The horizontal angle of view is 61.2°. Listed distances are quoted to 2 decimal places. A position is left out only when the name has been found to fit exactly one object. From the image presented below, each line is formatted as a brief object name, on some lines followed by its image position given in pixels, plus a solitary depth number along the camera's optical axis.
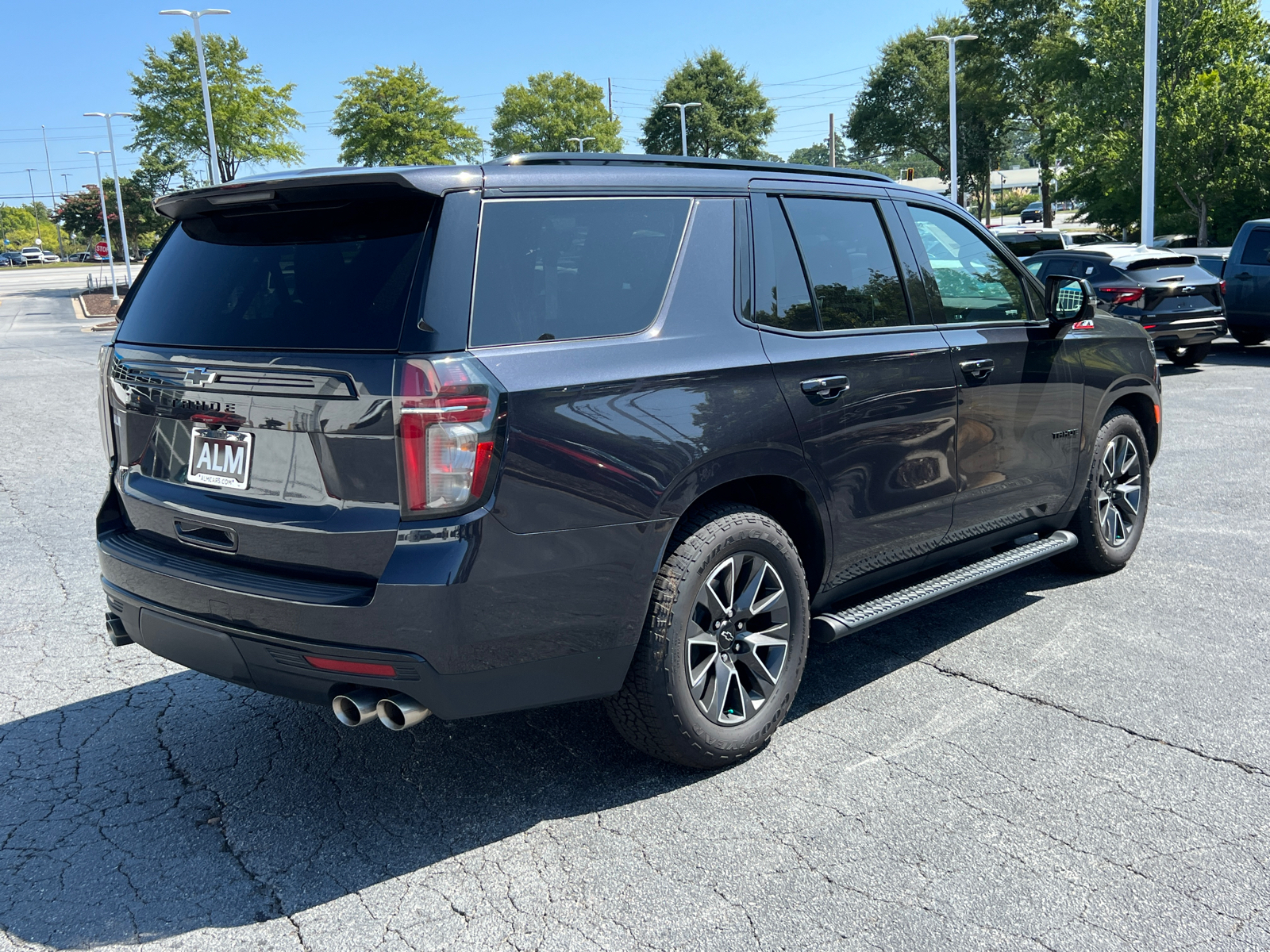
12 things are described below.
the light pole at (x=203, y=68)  37.62
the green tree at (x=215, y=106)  50.97
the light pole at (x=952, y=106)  41.15
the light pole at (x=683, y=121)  61.28
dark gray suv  2.83
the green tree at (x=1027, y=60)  47.97
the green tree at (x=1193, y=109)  30.55
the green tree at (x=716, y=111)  72.38
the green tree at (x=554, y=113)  70.75
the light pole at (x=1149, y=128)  21.38
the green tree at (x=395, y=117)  59.56
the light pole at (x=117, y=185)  51.19
